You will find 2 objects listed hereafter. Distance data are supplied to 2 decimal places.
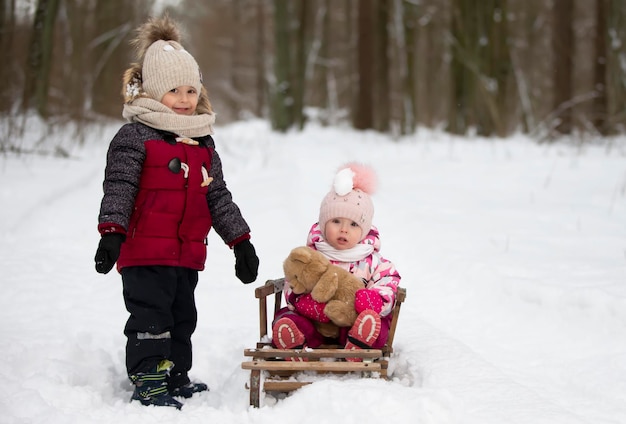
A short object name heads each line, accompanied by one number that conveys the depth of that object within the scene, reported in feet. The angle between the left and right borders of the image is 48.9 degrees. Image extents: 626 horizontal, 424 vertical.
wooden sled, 10.31
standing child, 10.60
